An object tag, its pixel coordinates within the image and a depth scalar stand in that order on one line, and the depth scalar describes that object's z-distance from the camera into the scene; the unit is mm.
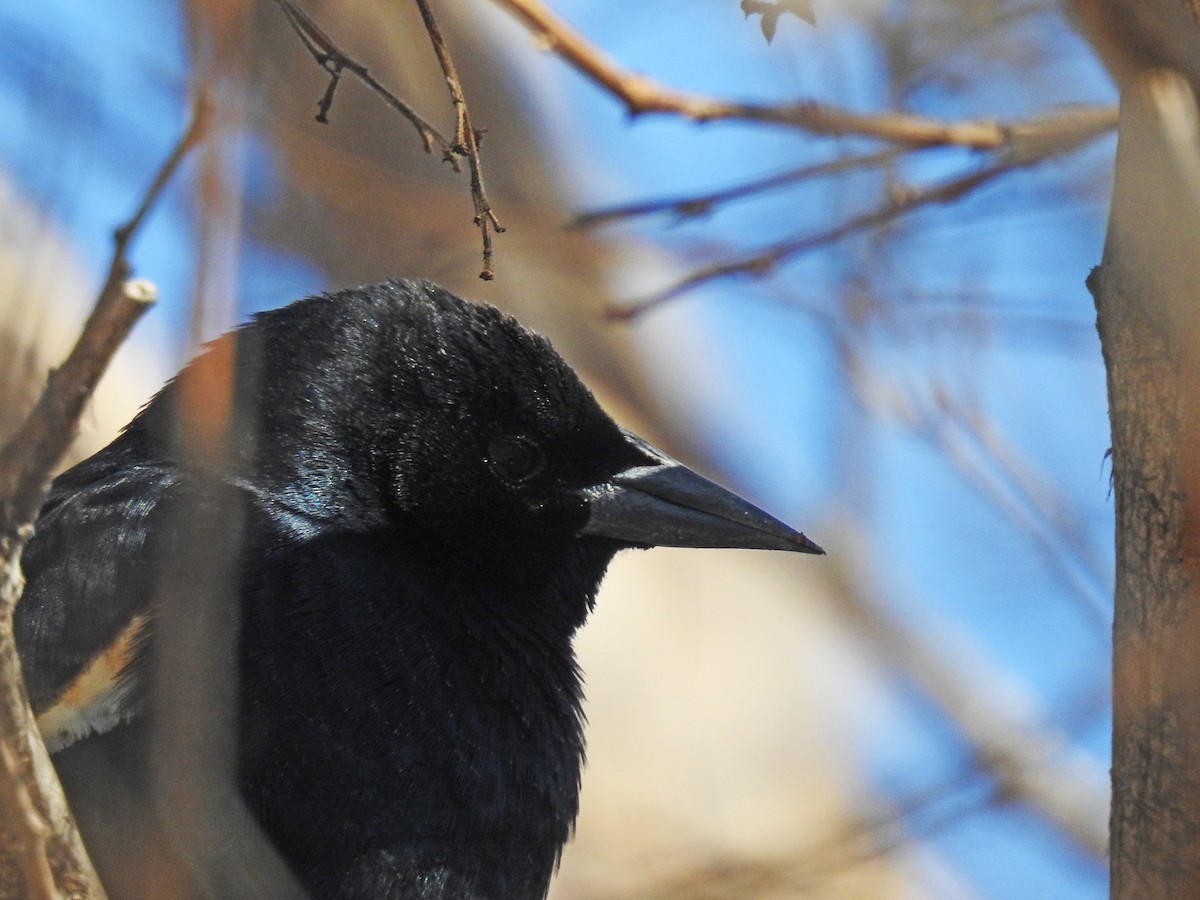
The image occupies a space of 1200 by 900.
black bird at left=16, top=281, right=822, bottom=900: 5207
